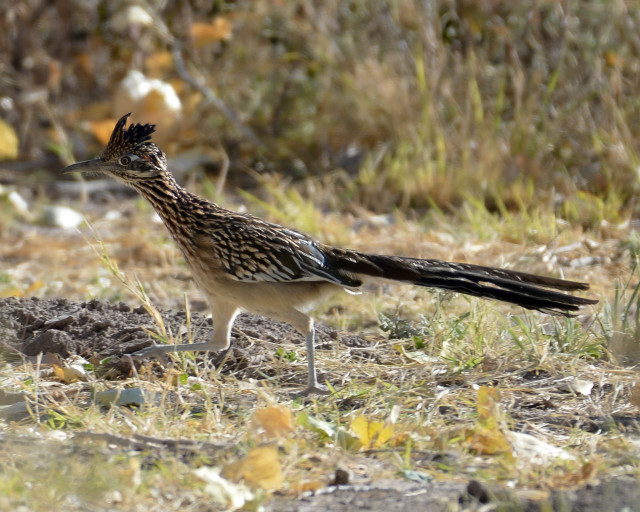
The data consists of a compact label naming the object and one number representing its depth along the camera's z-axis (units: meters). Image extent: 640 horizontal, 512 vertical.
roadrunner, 8.17
